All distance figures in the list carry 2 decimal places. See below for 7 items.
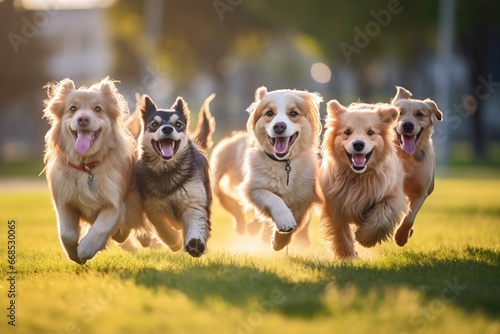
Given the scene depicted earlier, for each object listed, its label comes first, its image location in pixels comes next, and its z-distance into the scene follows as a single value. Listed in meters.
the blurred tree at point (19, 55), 76.19
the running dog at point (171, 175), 15.37
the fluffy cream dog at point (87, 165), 14.47
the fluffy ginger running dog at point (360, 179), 15.37
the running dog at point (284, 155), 15.34
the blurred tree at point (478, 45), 66.19
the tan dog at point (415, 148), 17.19
